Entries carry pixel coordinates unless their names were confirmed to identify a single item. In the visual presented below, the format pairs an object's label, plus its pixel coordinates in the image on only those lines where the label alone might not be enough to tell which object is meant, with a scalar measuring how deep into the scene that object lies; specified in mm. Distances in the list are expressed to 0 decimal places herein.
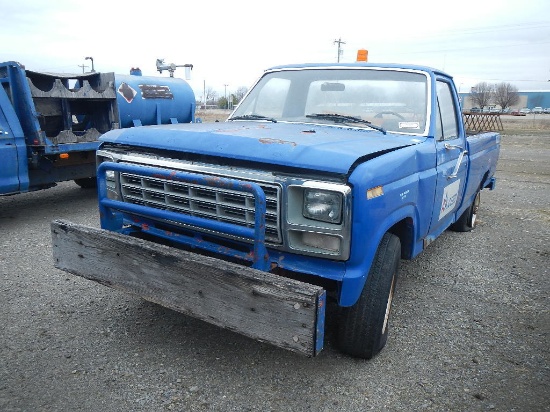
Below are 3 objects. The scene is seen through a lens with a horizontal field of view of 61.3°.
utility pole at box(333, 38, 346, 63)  47138
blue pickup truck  2455
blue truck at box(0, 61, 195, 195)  5996
